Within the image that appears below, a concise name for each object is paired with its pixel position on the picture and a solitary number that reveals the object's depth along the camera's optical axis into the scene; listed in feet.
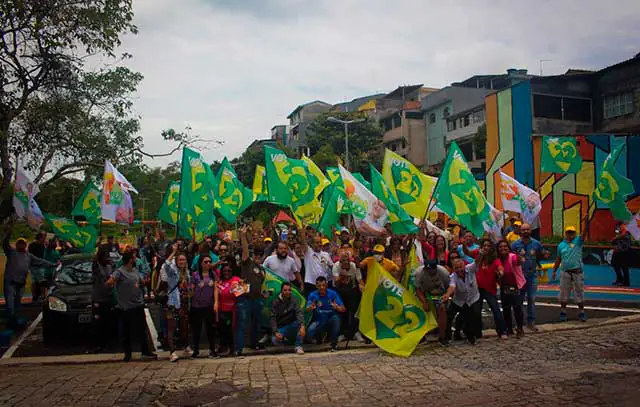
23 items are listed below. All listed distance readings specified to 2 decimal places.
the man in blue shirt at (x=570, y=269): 35.45
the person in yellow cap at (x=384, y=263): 31.76
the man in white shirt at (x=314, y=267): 33.94
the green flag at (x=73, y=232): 47.09
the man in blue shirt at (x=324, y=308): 31.14
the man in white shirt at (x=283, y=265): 32.78
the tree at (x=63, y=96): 36.55
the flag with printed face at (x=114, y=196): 38.14
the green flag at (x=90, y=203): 48.19
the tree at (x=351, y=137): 166.30
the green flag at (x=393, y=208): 37.17
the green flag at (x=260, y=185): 60.59
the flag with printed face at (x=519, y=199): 50.70
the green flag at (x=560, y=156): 47.47
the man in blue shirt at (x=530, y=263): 33.22
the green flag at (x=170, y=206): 48.94
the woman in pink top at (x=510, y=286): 31.48
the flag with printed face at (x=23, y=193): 37.99
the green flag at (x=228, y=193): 52.75
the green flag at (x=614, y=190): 46.24
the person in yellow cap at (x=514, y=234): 41.47
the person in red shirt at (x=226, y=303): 30.04
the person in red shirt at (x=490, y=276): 31.32
